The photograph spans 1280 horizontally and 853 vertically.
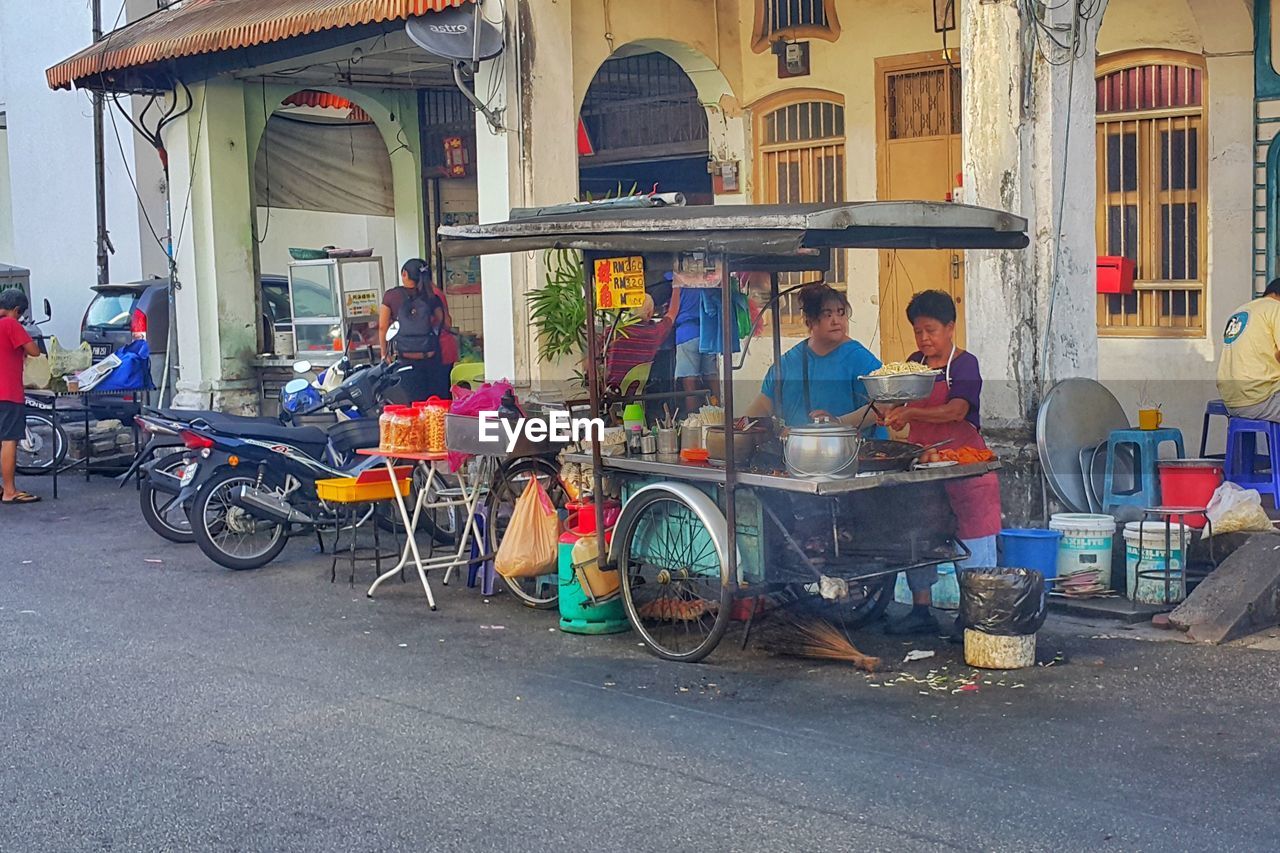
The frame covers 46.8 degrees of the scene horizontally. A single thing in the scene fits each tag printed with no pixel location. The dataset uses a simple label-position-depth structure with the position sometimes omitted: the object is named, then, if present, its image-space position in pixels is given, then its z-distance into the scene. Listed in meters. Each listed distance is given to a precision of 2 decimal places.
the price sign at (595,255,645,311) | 7.71
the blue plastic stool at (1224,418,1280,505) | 9.05
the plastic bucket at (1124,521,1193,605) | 7.80
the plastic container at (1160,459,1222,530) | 8.55
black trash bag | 6.62
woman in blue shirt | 7.75
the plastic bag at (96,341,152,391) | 14.20
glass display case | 15.60
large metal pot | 6.53
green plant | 11.55
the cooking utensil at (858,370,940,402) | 6.64
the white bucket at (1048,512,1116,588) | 8.09
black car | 15.81
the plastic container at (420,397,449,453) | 8.71
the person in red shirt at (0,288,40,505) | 12.75
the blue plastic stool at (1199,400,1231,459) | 9.95
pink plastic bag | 8.41
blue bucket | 7.89
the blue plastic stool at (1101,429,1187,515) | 8.75
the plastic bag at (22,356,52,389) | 14.23
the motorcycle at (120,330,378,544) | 9.92
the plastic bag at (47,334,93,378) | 14.77
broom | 6.85
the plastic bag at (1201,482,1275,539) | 8.13
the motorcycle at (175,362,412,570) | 9.62
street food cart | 6.53
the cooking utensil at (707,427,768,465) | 7.02
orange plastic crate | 8.79
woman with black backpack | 12.89
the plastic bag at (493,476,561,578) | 8.01
